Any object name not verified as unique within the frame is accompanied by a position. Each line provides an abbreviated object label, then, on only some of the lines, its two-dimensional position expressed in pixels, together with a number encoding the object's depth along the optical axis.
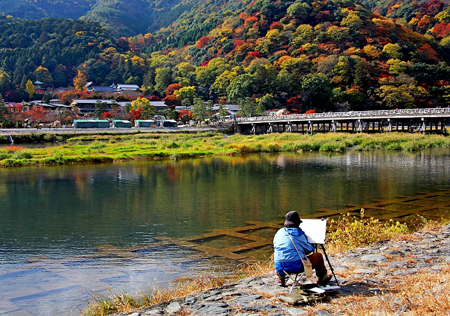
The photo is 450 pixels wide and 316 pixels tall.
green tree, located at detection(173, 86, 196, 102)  103.56
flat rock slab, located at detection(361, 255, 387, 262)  8.09
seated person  6.25
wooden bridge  51.58
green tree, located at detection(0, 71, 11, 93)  112.44
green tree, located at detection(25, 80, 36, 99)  111.69
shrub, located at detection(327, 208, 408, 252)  10.41
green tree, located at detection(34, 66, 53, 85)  125.31
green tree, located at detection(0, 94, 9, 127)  73.88
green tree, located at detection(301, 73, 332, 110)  87.94
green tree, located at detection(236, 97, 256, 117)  81.40
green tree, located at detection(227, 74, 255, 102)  93.44
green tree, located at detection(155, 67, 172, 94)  113.38
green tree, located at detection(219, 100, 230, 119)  79.79
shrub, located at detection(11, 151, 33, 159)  36.69
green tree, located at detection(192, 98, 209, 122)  80.69
